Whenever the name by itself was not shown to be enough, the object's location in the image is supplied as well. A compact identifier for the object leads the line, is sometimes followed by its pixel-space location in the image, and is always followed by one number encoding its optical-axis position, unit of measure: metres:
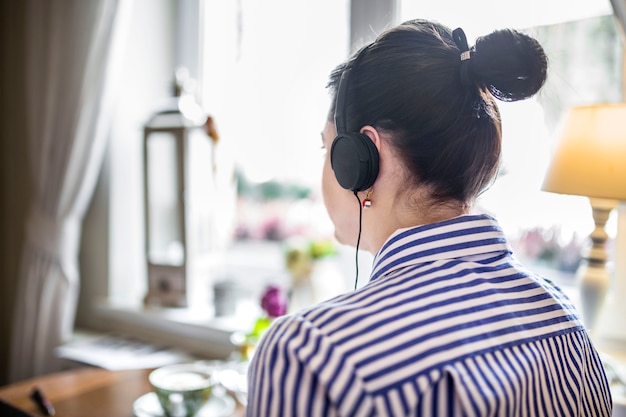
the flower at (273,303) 1.41
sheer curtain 1.85
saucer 1.16
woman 0.58
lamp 1.01
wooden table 1.20
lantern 1.81
